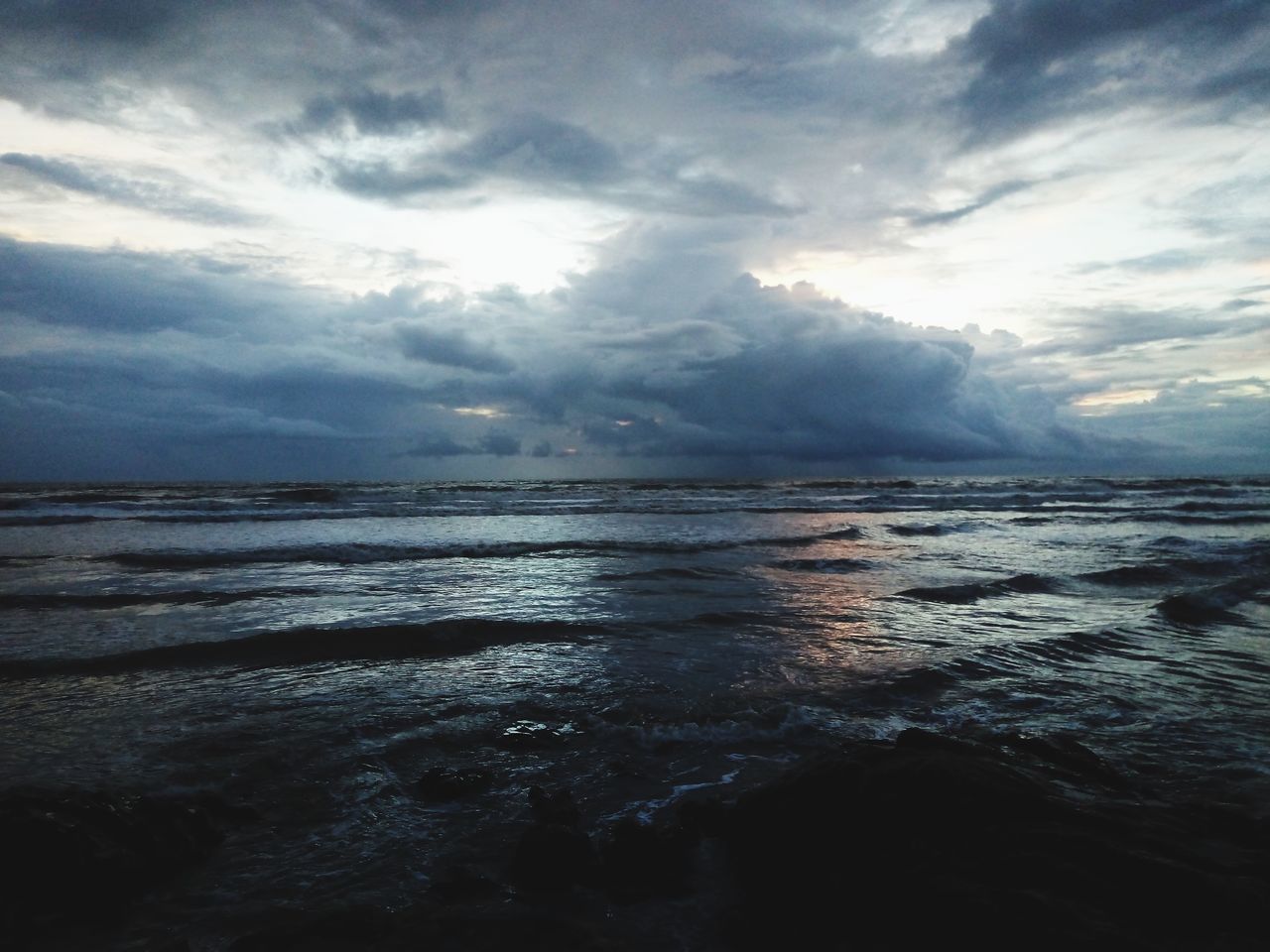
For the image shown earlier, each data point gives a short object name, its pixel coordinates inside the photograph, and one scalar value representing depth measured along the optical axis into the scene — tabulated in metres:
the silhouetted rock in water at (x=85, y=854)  3.52
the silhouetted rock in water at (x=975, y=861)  2.91
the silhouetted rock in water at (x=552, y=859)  3.88
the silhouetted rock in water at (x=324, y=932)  3.27
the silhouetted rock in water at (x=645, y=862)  3.85
